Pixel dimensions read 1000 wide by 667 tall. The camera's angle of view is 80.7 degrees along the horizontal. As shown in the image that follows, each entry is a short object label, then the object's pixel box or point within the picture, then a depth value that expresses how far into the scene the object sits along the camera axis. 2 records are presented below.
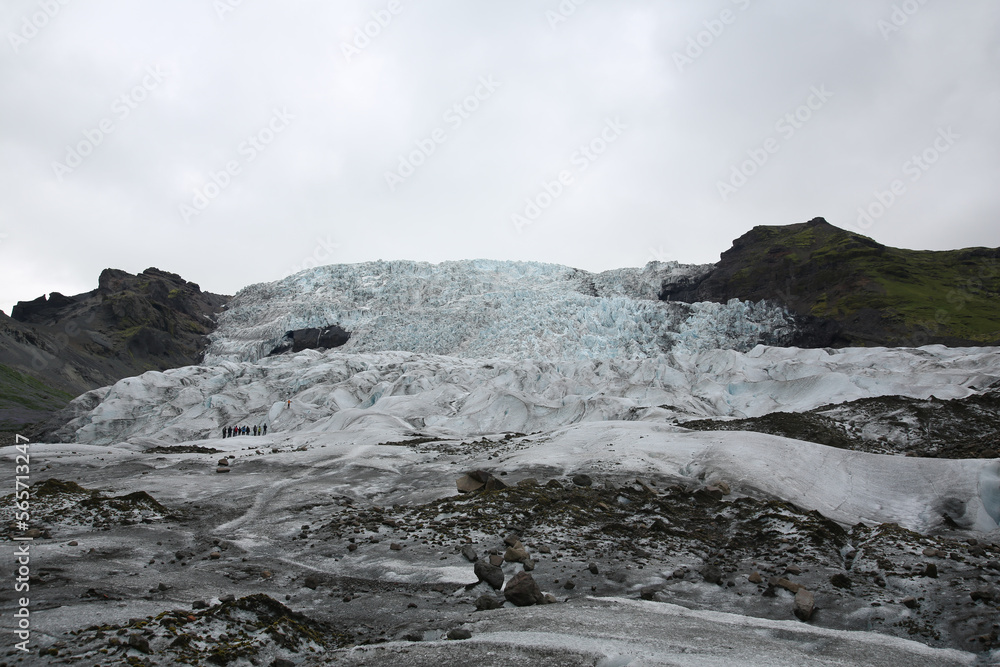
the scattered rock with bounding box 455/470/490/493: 14.12
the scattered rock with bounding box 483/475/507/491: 13.57
